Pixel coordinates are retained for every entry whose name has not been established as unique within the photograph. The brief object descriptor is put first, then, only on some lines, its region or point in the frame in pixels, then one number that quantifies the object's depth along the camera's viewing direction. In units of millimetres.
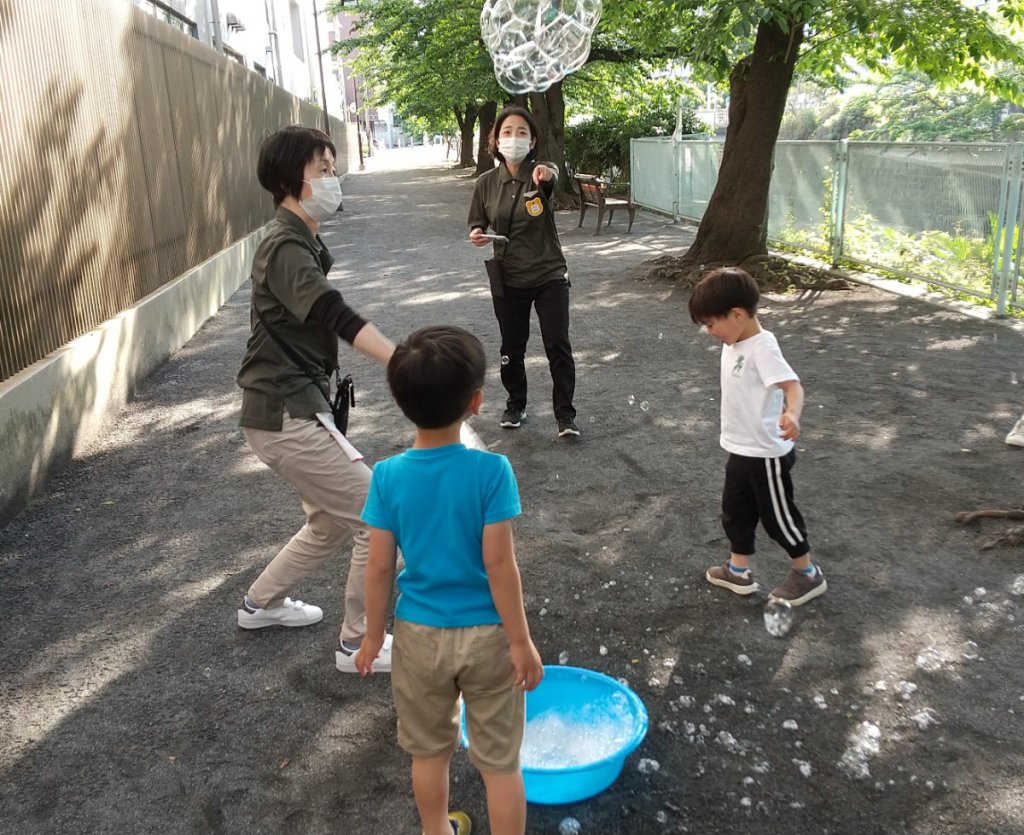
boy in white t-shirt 3475
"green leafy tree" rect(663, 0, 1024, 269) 9931
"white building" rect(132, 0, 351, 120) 14852
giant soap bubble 6707
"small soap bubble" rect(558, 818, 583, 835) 2637
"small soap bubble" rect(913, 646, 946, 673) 3367
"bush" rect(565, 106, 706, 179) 25188
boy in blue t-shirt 2133
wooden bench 17438
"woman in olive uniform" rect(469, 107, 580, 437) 5539
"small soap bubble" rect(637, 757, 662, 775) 2873
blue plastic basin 2615
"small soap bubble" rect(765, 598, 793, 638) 3629
